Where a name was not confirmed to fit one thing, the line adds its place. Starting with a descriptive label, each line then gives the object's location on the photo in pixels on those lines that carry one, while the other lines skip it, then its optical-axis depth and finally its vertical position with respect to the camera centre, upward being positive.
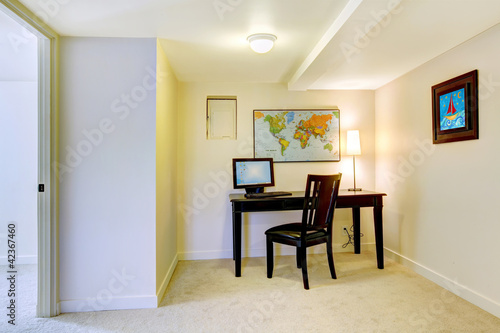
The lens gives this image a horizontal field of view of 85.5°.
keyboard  2.85 -0.30
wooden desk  2.70 -0.39
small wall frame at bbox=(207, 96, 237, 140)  3.32 +0.60
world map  3.35 +0.39
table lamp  3.21 +0.26
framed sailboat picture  2.12 +0.47
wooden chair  2.42 -0.58
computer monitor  3.13 -0.08
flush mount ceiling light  2.11 +0.98
